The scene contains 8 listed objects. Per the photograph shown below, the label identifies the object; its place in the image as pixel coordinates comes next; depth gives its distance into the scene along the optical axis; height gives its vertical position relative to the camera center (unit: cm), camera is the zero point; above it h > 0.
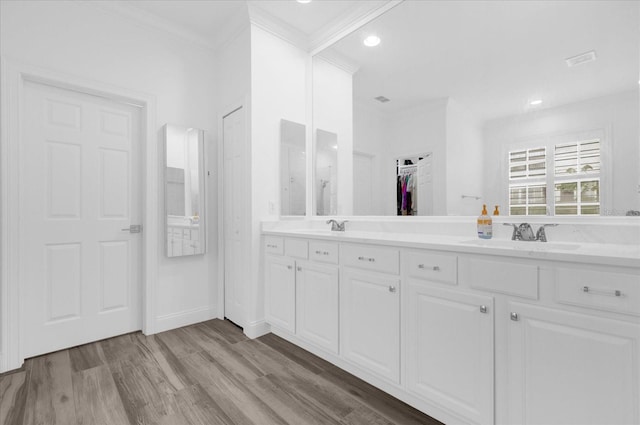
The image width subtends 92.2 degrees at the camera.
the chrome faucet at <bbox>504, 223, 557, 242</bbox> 161 -11
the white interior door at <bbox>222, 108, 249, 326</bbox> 286 +3
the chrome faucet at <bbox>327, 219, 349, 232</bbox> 262 -11
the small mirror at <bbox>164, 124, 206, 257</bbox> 279 +20
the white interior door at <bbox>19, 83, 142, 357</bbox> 229 -4
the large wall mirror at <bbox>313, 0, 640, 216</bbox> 152 +64
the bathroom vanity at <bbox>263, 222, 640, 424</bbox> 108 -50
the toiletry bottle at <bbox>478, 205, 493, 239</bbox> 179 -9
